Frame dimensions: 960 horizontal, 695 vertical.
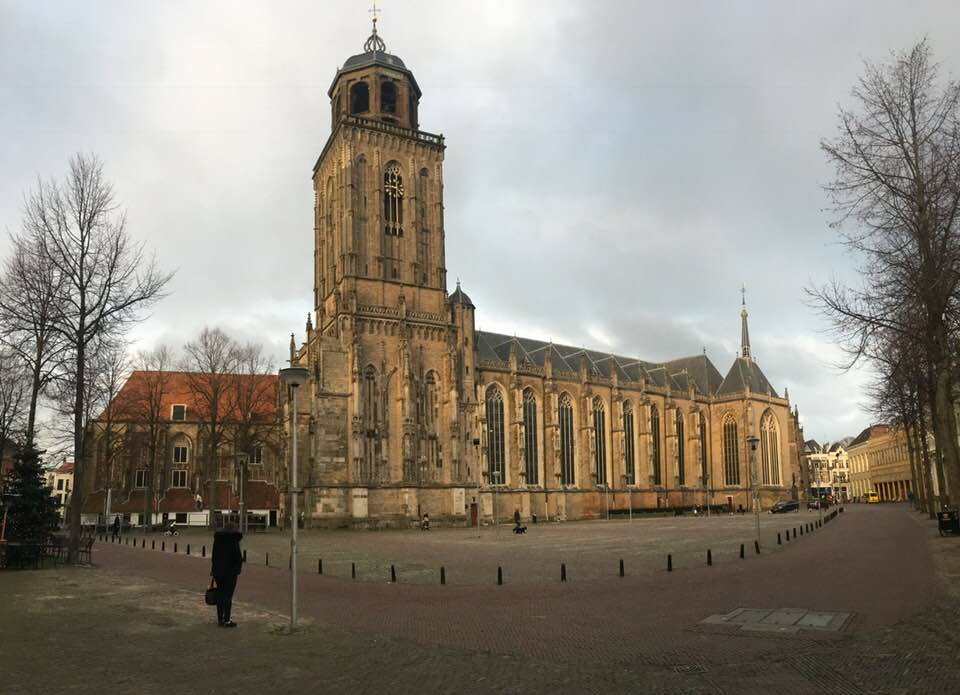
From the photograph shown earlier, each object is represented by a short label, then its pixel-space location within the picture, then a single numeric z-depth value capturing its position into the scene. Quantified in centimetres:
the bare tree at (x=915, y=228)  1706
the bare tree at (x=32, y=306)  2391
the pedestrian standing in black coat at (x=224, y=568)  1269
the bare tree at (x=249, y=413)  5025
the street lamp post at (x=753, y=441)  3162
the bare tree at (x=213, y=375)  5084
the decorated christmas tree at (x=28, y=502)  2423
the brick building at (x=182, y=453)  5231
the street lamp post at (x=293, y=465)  1246
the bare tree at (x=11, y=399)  3192
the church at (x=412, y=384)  5503
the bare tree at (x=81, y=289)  2467
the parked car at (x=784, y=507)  7406
